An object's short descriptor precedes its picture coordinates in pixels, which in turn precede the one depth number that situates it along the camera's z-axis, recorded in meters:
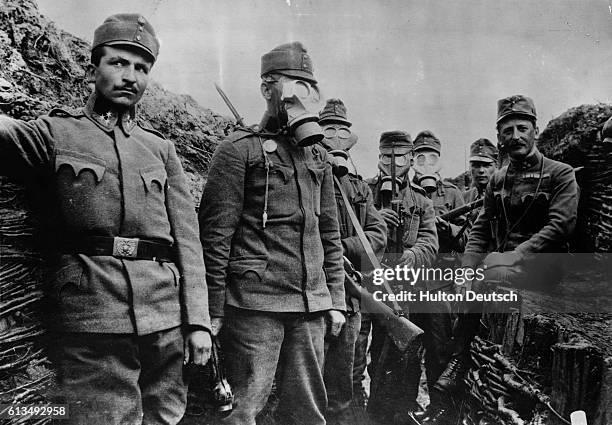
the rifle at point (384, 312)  3.26
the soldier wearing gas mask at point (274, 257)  2.45
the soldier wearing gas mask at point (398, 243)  3.80
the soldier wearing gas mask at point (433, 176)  5.78
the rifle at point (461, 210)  5.28
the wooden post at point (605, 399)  2.58
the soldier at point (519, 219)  3.48
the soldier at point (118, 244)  1.94
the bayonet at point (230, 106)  3.03
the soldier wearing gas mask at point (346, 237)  3.12
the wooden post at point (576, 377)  2.63
